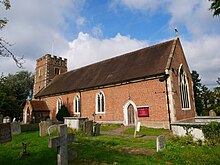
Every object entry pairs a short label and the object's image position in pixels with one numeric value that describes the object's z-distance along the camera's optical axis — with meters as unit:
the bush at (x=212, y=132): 10.73
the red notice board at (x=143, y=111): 19.12
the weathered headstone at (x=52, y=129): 13.75
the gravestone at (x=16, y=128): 14.86
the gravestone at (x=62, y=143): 6.09
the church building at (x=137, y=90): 18.44
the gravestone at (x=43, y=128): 13.52
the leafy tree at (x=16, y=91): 27.63
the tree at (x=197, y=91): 27.53
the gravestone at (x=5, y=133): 7.10
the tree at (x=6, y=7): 7.17
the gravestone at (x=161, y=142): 9.22
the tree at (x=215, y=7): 15.72
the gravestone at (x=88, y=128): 14.54
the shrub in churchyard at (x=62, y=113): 27.28
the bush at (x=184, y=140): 11.43
